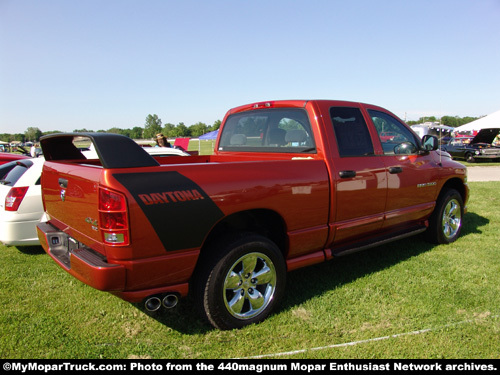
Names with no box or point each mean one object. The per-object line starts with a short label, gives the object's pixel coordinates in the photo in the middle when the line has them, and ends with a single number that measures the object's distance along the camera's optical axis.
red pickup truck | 2.34
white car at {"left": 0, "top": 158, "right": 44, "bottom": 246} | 4.37
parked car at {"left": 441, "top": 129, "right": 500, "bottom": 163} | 19.27
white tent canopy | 29.41
